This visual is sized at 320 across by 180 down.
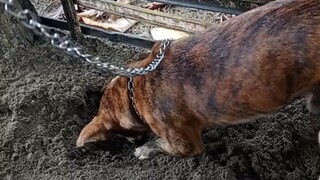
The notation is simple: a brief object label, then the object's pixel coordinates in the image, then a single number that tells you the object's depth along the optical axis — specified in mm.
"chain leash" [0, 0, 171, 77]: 2168
